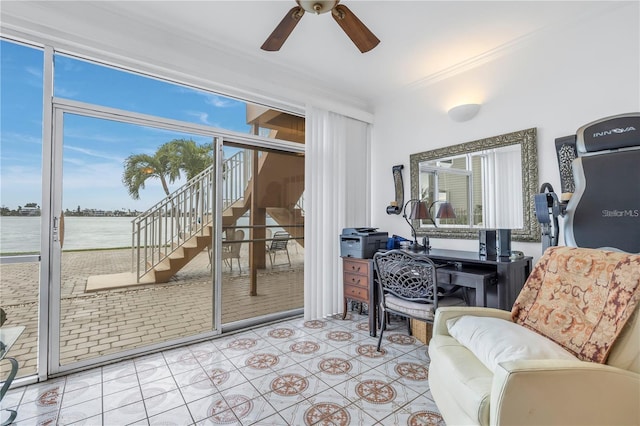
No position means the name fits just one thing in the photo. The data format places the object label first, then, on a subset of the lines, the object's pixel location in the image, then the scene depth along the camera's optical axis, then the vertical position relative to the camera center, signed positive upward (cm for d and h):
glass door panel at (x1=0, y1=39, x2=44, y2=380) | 201 +24
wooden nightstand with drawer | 289 -68
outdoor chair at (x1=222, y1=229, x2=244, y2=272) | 301 -29
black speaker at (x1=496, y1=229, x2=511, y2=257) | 246 -20
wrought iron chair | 227 -53
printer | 316 -25
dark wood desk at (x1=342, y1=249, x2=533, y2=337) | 224 -44
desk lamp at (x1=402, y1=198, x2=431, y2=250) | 311 +7
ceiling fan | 171 +119
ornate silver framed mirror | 258 +32
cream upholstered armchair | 104 -54
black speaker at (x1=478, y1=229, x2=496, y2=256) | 253 -21
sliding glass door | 225 -16
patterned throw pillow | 120 -37
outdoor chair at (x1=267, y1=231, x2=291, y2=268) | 337 -29
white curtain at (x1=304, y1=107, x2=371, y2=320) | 334 +23
